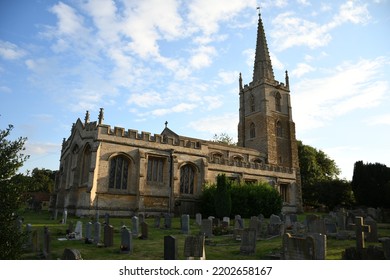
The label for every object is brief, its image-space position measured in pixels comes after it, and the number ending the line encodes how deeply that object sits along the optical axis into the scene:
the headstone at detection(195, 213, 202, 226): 17.27
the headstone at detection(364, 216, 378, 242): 11.11
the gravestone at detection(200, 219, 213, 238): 13.07
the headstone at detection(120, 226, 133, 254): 9.12
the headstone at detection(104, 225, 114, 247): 10.12
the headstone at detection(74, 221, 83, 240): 11.73
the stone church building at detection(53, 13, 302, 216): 21.98
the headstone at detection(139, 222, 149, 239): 12.22
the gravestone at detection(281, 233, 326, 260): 7.18
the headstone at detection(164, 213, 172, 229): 16.25
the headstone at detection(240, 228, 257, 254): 9.19
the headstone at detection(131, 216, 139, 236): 12.99
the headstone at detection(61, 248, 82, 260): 5.64
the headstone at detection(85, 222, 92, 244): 11.12
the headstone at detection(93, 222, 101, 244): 10.72
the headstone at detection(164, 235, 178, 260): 6.77
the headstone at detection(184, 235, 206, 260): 7.46
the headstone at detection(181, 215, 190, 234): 14.19
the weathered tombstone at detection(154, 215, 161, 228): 16.66
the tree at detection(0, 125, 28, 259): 6.02
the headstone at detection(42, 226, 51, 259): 8.93
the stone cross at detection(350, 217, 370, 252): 9.38
